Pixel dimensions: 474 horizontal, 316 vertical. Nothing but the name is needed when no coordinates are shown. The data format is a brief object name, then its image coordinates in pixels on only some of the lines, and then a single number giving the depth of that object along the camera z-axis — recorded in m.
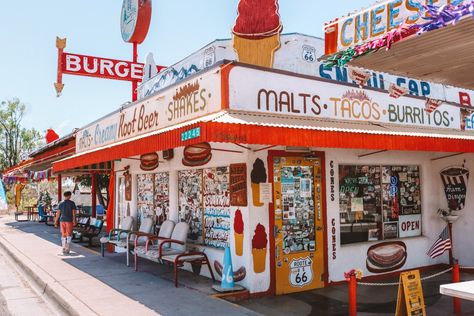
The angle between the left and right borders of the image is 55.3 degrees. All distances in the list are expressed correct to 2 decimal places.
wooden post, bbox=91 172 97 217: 18.62
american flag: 9.99
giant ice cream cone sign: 9.47
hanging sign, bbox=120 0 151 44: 16.77
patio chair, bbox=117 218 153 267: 10.32
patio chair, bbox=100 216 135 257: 11.43
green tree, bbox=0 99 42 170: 58.44
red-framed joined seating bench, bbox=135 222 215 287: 8.33
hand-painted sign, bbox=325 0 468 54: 4.29
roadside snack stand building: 7.73
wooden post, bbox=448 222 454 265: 10.23
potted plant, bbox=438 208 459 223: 10.09
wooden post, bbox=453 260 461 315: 6.75
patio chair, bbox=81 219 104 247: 14.29
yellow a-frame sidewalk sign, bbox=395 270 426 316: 5.69
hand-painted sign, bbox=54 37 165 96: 16.28
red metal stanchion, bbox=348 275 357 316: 5.88
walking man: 12.35
